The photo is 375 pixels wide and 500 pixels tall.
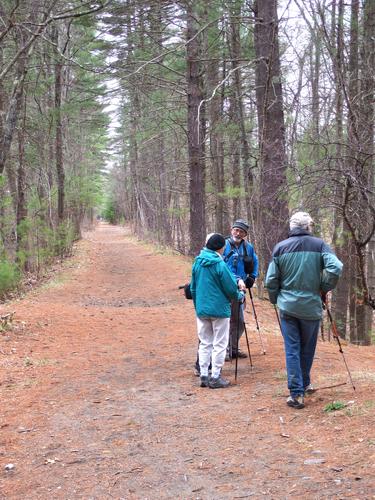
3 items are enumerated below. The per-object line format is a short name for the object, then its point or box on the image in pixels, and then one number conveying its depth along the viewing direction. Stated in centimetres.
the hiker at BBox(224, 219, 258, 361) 673
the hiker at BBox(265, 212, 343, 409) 506
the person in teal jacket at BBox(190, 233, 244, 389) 594
